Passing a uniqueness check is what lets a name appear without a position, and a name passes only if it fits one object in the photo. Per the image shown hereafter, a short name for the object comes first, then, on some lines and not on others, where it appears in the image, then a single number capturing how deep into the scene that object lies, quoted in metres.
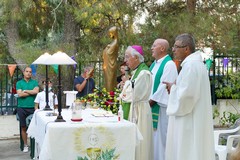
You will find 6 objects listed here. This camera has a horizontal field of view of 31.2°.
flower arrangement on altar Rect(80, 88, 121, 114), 6.44
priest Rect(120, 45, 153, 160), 5.39
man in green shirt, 8.13
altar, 4.62
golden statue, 8.73
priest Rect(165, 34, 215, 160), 4.69
